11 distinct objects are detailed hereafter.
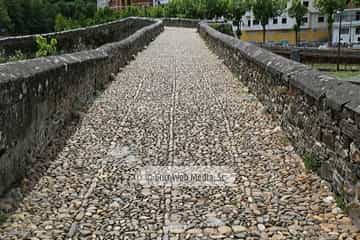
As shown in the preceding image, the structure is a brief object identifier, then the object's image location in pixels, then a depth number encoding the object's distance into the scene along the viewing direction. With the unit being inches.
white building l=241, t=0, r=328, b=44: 2768.2
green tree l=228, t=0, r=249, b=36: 2439.7
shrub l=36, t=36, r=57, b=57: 532.7
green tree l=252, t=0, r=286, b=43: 2380.7
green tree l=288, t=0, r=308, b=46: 2265.0
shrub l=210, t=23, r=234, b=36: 1349.7
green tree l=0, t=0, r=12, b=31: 2444.4
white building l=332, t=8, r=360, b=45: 2524.6
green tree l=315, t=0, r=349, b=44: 1906.6
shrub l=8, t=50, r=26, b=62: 455.2
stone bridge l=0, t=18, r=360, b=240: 180.2
